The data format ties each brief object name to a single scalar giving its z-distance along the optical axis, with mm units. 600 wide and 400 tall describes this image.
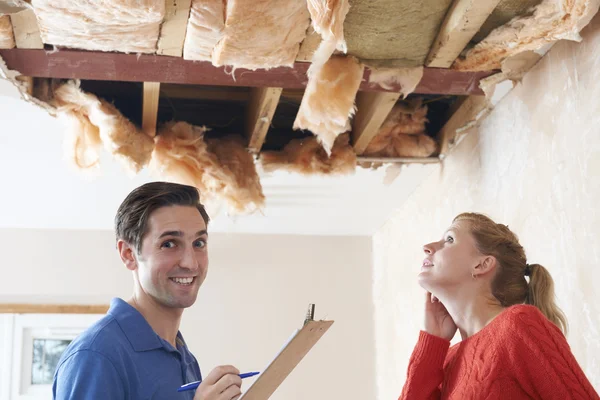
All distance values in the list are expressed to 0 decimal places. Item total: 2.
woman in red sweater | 1601
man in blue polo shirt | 1312
